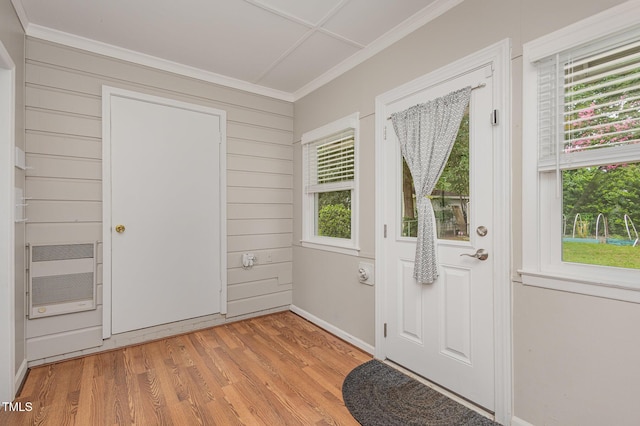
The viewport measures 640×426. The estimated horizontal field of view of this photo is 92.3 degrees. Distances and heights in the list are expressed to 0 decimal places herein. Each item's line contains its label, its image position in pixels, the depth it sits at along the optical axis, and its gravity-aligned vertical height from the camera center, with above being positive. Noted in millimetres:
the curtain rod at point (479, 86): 1885 +798
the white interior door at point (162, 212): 2752 +14
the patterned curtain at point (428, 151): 2023 +446
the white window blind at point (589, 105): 1402 +539
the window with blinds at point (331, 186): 2939 +292
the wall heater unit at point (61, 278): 2408 -531
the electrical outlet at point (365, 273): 2676 -522
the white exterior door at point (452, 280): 1875 -450
